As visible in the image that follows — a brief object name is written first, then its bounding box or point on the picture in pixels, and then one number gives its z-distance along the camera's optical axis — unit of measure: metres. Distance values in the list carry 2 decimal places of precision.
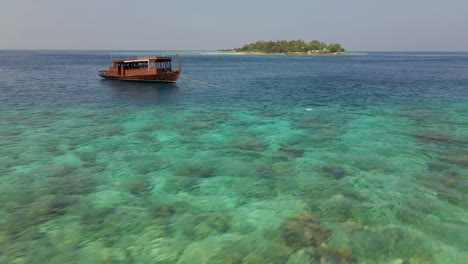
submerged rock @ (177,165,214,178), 14.30
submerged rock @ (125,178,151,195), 12.71
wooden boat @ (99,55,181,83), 51.09
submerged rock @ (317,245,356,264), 8.57
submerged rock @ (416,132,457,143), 19.19
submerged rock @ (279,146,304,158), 16.88
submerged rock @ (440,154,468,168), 15.38
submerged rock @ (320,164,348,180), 14.13
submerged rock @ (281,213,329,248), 9.37
